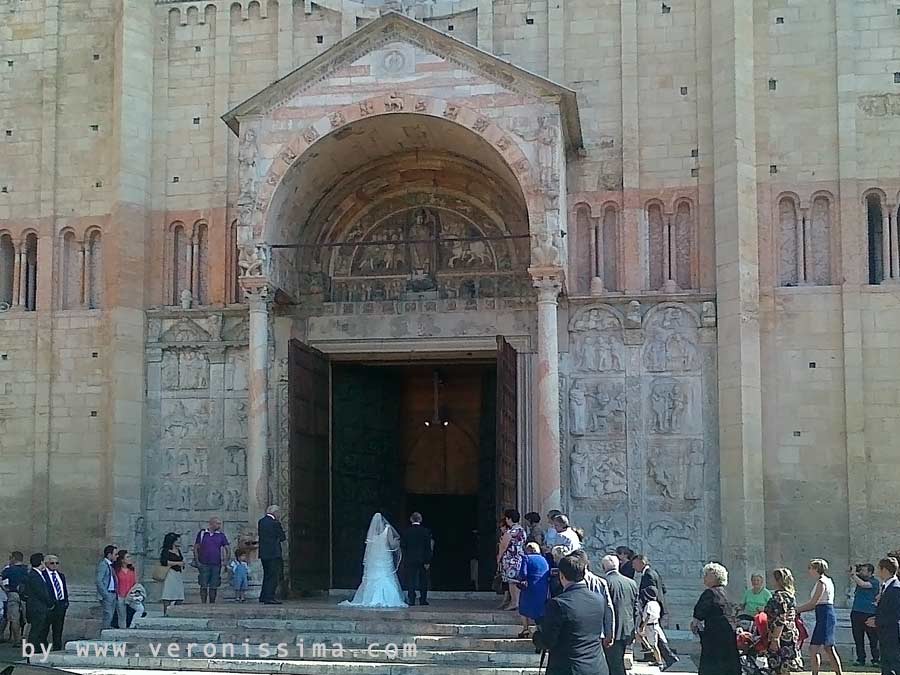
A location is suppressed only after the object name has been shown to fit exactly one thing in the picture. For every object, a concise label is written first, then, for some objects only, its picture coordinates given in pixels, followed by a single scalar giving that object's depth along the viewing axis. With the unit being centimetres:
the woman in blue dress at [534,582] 1405
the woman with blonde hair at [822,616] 1441
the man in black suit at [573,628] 920
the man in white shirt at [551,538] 1544
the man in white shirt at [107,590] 1753
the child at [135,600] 1764
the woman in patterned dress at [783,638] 1251
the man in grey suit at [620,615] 1208
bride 1788
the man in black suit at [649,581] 1548
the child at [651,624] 1514
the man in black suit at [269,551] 1778
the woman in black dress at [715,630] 1074
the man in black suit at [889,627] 1333
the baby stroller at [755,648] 1258
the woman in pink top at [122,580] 1762
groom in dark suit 1792
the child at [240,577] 1914
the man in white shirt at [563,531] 1474
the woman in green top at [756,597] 1523
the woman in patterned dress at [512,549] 1557
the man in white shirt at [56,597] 1672
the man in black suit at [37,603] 1642
